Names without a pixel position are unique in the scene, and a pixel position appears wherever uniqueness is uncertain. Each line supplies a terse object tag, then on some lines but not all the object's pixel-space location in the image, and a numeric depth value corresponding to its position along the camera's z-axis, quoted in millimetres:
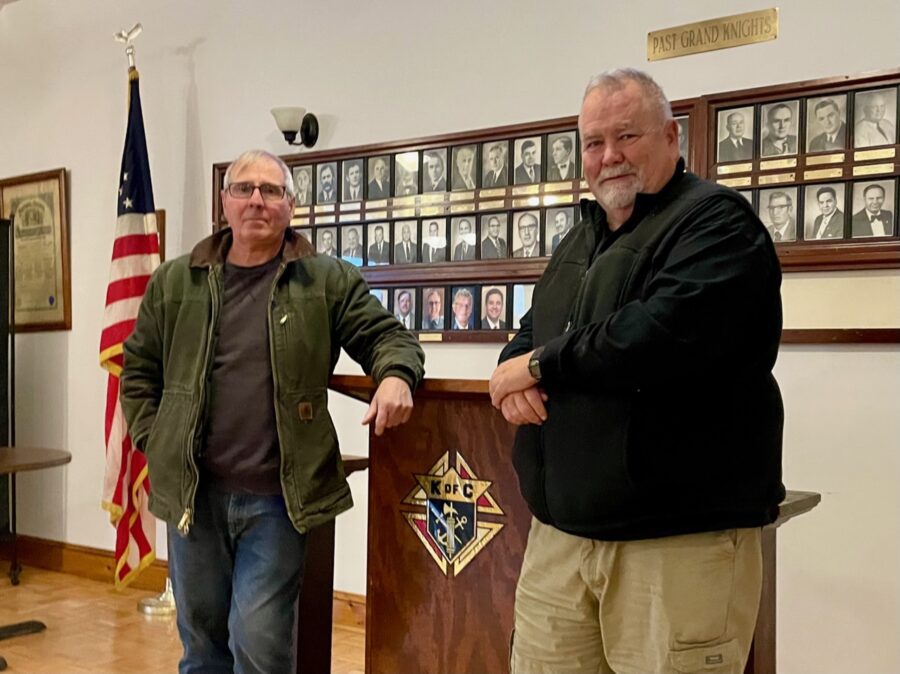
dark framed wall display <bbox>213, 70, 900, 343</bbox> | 2592
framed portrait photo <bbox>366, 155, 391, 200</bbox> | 3498
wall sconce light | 3605
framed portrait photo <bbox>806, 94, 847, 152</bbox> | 2621
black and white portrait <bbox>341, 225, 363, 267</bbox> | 3574
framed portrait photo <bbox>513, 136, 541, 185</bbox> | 3176
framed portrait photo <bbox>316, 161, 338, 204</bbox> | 3625
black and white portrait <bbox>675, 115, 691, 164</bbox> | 2873
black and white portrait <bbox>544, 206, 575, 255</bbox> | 3107
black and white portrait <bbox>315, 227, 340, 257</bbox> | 3648
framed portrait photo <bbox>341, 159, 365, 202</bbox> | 3564
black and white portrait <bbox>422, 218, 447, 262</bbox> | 3367
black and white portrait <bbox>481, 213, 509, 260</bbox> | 3236
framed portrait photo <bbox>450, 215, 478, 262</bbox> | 3305
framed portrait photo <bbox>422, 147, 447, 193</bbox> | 3367
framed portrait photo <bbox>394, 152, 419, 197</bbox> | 3434
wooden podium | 1758
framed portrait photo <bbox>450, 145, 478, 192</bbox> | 3304
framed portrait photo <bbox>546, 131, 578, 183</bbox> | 3107
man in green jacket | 1810
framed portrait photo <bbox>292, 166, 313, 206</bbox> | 3689
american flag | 3639
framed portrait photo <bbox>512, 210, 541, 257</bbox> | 3168
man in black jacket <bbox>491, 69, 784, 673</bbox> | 1266
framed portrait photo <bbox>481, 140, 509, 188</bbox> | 3240
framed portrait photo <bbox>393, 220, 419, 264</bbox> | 3438
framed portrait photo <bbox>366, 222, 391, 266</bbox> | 3507
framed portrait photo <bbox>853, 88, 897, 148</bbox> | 2549
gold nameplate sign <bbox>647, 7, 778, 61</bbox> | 2738
